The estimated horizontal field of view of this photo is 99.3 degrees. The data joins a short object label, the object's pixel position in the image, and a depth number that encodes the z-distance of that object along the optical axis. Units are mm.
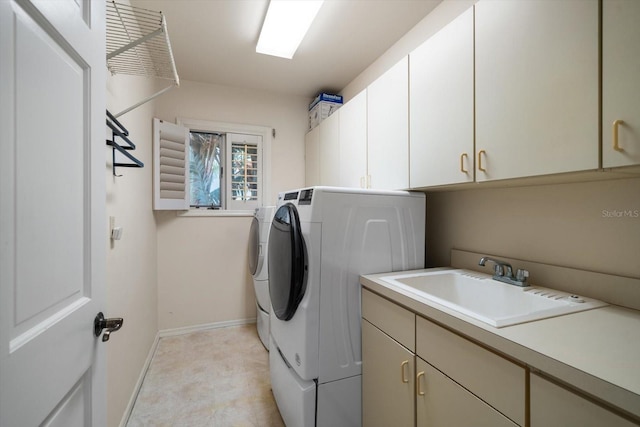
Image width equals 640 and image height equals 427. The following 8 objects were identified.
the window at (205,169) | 3070
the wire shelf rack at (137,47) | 1412
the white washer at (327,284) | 1367
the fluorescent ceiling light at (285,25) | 1787
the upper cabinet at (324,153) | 2539
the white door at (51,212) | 487
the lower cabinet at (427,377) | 791
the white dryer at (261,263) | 2537
